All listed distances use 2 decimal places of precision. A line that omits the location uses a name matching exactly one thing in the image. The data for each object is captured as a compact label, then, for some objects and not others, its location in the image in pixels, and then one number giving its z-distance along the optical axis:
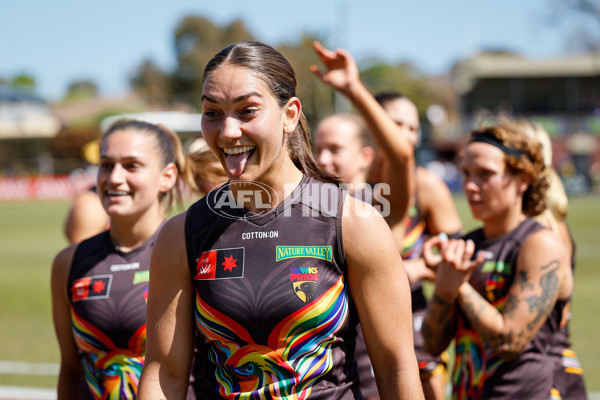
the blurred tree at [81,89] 134.50
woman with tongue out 2.14
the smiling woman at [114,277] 2.97
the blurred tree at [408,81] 74.54
